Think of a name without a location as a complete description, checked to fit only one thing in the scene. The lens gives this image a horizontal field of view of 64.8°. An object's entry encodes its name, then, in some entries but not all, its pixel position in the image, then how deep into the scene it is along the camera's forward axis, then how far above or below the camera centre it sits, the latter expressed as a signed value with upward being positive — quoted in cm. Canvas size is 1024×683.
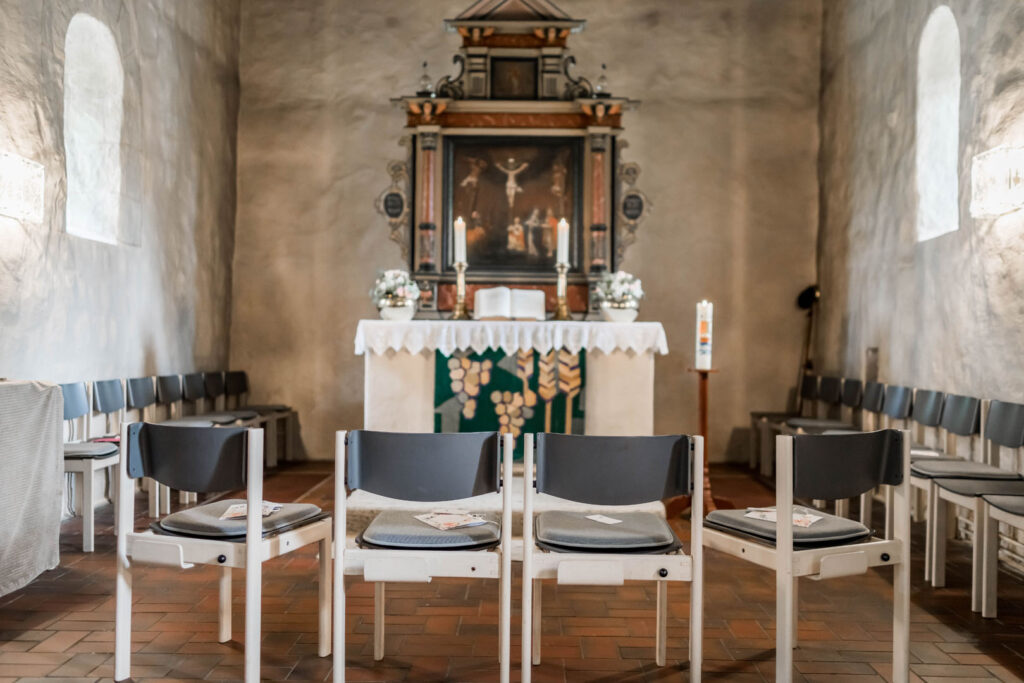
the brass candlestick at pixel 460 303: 611 +27
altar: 528 -16
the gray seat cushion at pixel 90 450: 436 -65
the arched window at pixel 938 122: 544 +153
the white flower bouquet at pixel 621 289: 584 +38
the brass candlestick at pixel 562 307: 619 +25
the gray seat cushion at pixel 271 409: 723 -67
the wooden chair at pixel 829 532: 240 -61
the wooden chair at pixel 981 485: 350 -66
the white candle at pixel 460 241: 569 +69
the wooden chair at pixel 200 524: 246 -61
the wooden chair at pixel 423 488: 246 -46
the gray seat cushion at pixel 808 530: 255 -61
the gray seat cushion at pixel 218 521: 258 -61
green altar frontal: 539 -36
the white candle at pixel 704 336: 510 +4
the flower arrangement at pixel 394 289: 578 +35
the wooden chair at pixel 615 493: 244 -46
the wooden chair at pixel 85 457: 432 -67
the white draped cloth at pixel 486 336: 526 +2
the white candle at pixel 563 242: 568 +69
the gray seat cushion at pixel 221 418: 605 -63
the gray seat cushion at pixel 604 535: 251 -62
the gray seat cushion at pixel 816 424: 595 -60
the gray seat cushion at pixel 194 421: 570 -62
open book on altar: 572 +25
